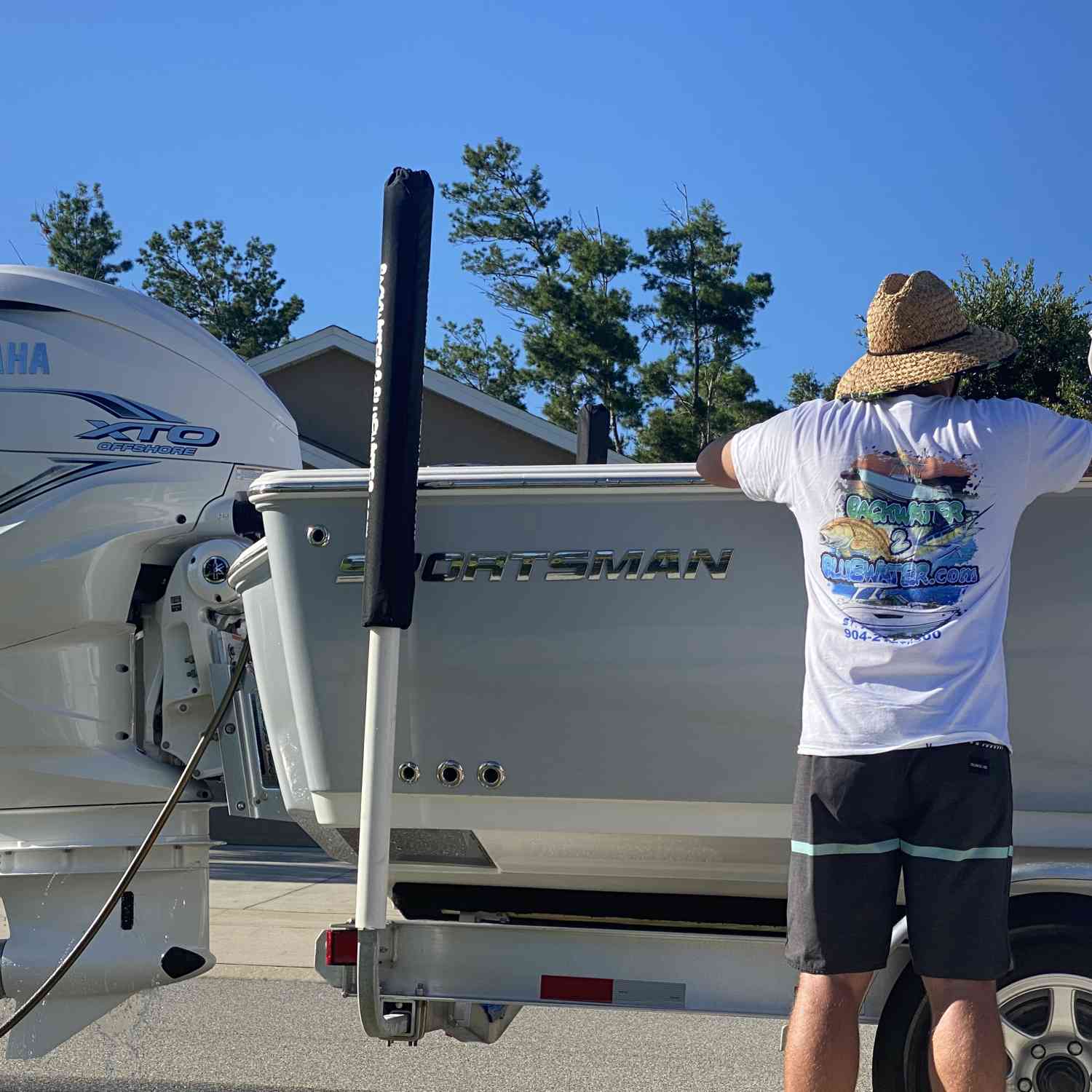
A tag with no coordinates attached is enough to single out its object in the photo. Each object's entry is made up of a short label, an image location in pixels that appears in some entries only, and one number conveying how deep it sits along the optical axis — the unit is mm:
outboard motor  4219
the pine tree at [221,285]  37094
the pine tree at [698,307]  33938
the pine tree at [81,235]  33281
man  2471
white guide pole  2975
